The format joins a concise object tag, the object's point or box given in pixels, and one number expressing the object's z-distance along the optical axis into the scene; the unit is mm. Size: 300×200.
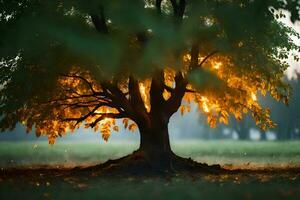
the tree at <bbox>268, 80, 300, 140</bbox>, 82438
